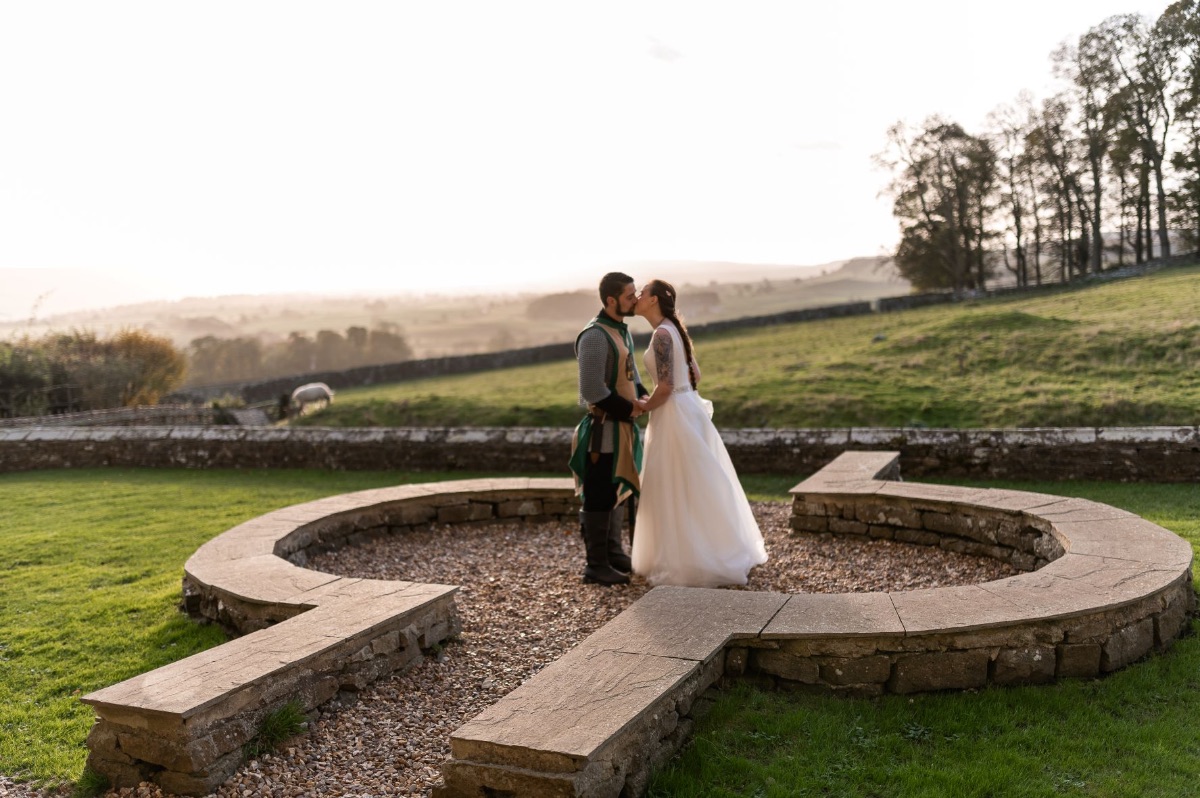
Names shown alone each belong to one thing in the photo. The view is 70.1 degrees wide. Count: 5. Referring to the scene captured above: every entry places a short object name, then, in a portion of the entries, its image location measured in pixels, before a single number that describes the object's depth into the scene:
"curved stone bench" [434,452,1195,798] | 3.34
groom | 6.30
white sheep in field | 23.45
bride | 6.19
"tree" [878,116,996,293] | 38.03
